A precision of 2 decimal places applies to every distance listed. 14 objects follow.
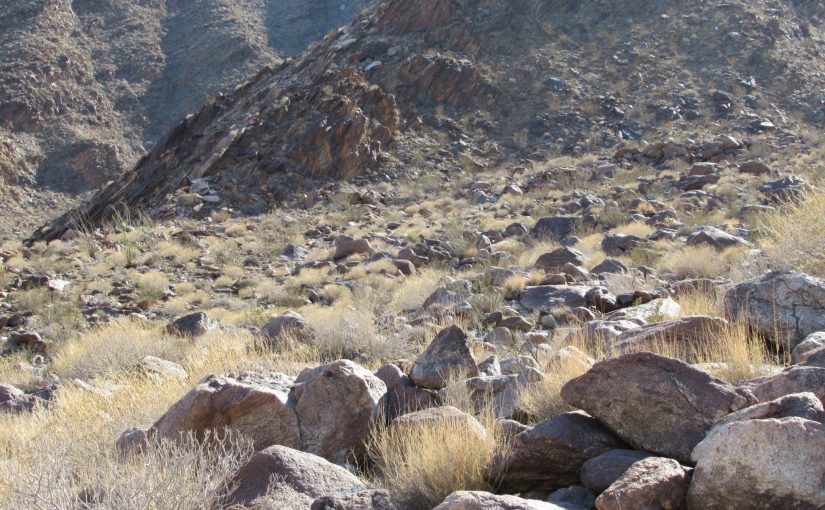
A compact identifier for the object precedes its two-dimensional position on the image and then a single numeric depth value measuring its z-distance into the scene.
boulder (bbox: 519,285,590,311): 8.19
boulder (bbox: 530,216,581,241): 14.45
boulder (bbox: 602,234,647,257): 11.73
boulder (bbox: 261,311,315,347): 7.51
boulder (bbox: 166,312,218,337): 8.76
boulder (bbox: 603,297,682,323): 6.48
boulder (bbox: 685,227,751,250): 10.41
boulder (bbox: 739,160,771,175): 19.19
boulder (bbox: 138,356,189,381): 6.40
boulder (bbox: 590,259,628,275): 9.84
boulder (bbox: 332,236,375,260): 14.47
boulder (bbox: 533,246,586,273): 10.49
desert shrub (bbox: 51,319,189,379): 7.68
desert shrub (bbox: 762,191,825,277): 6.77
